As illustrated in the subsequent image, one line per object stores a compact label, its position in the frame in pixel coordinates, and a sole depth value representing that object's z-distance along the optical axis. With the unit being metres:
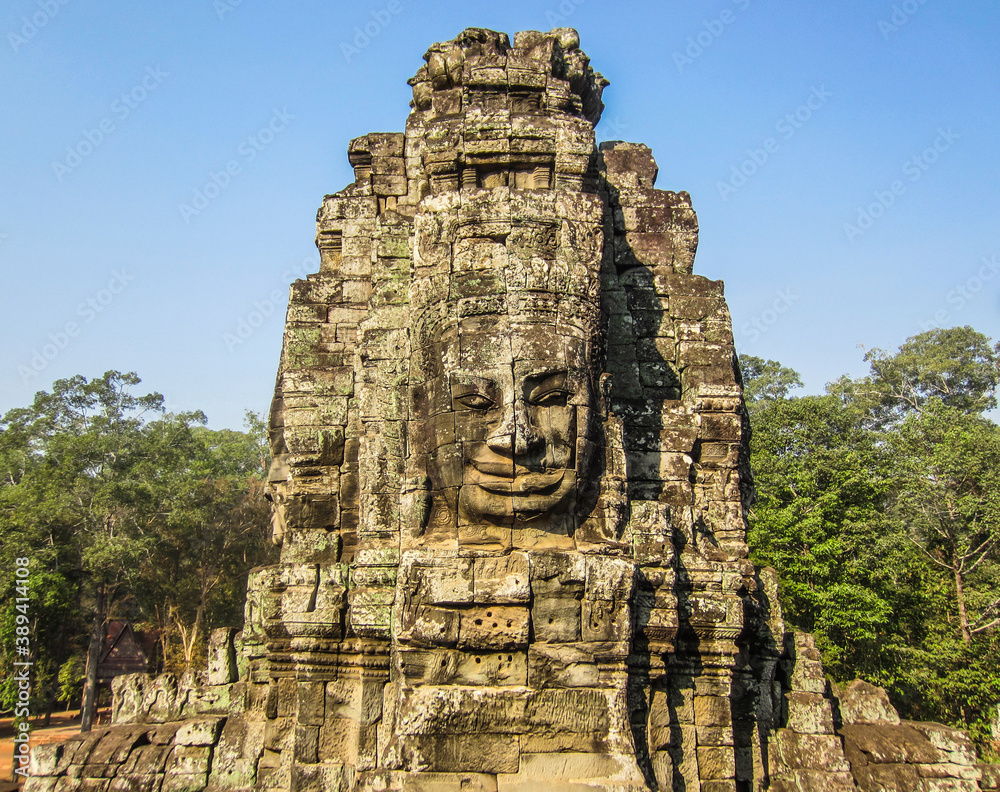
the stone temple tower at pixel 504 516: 5.05
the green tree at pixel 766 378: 31.27
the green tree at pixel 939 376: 33.94
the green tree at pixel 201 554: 28.08
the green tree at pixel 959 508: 18.05
